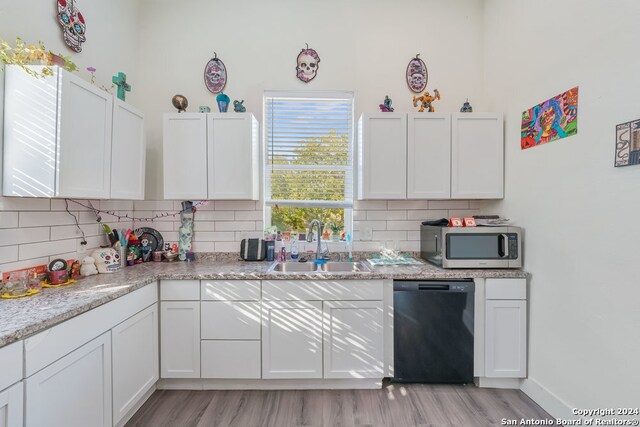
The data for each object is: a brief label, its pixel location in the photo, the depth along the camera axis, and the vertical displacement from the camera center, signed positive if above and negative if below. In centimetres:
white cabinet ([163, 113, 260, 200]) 239 +48
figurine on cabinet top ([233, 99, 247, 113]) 249 +92
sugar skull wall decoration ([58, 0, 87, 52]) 191 +129
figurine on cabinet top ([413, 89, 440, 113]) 248 +99
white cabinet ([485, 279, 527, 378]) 209 -84
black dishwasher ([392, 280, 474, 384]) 209 -86
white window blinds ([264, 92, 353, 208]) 278 +59
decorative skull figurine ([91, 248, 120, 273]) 208 -36
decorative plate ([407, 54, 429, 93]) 270 +130
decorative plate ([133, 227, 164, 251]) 260 -23
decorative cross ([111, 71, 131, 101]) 214 +95
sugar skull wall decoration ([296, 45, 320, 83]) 269 +140
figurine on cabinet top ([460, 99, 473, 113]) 247 +92
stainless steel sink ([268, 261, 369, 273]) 254 -48
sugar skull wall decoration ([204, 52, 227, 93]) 269 +130
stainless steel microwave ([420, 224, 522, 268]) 214 -25
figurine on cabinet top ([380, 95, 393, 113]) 247 +92
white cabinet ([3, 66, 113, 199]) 155 +42
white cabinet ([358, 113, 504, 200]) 240 +49
